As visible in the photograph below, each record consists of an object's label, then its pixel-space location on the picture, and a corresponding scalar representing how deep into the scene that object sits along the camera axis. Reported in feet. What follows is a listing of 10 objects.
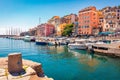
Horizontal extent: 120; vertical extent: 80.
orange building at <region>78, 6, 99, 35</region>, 133.75
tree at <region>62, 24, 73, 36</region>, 158.33
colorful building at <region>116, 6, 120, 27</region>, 124.32
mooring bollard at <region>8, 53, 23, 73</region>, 19.68
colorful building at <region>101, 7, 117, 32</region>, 123.62
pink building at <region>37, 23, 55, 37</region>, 218.86
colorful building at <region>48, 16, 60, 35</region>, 215.11
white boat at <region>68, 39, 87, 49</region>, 88.82
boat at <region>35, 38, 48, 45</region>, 130.09
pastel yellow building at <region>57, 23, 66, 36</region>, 186.52
